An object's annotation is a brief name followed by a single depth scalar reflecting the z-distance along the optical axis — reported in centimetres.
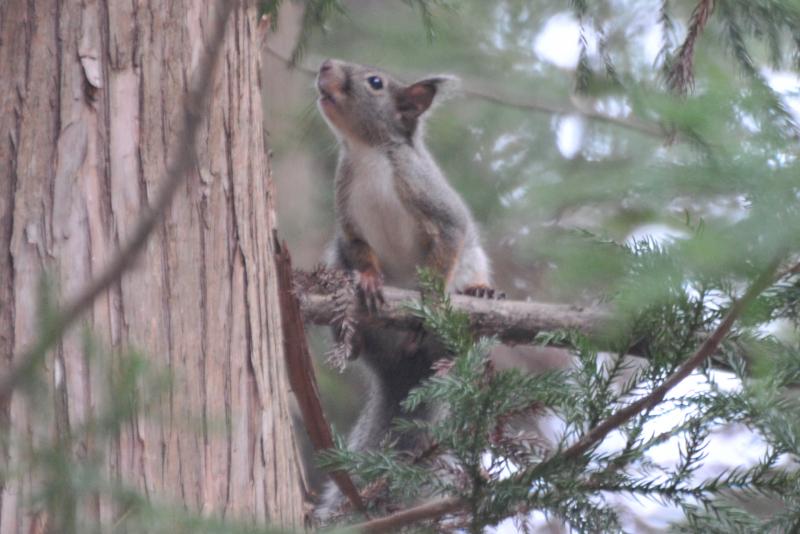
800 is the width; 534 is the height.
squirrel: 846
